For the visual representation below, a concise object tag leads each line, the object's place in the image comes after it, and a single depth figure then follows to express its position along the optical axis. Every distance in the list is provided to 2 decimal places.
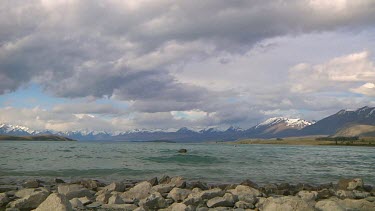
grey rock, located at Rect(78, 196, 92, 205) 19.30
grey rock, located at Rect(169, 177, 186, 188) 25.52
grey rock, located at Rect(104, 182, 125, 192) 23.78
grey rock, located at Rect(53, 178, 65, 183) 29.82
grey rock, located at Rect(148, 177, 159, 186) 26.64
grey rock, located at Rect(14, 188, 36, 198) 21.51
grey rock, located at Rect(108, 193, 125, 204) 19.11
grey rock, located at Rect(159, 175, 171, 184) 27.87
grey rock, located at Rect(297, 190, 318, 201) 22.03
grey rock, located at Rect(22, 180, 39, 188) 25.92
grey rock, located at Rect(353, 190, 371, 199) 24.18
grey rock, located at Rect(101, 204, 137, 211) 18.19
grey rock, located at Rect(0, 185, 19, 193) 23.90
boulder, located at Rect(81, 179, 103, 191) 25.72
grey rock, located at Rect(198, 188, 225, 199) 20.91
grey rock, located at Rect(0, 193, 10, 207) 18.95
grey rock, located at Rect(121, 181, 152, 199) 21.64
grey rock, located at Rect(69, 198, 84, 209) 17.97
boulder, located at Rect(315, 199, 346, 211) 17.02
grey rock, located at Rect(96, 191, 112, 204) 19.74
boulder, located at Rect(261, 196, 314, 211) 15.71
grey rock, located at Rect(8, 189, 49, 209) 18.31
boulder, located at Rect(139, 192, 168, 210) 18.69
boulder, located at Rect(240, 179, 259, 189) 26.10
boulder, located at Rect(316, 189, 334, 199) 23.09
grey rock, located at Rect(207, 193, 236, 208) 19.31
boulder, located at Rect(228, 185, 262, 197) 22.15
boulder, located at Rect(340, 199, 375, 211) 18.94
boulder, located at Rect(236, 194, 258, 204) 20.16
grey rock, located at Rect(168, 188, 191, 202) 21.36
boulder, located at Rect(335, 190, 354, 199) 23.67
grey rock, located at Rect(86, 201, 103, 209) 18.56
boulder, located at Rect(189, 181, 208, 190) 26.27
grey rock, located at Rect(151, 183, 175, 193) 23.23
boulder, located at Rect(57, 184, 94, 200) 21.22
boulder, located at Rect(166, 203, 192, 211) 16.44
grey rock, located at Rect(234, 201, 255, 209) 19.14
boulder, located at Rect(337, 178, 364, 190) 27.39
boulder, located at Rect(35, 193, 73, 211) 14.52
